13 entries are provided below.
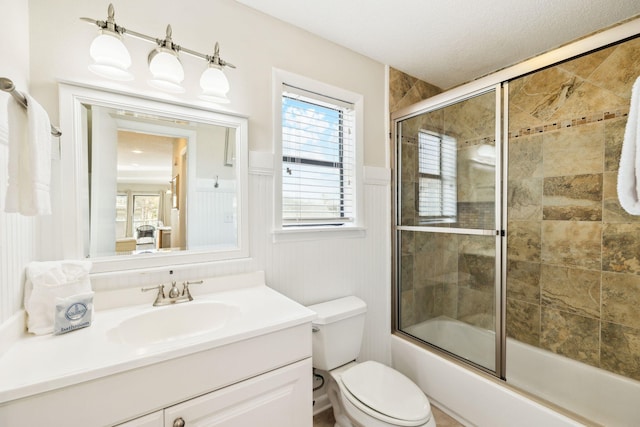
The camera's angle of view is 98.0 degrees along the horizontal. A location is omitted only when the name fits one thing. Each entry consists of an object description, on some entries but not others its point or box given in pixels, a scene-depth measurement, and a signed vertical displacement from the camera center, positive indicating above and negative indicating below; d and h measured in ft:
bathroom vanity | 2.30 -1.55
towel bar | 2.09 +0.97
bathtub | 4.68 -3.32
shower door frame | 4.99 -0.31
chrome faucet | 3.92 -1.23
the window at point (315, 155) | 5.41 +1.18
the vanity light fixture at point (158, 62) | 3.46 +2.02
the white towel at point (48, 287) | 2.99 -0.88
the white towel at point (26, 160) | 2.39 +0.44
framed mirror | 3.66 +0.45
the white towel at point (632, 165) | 2.92 +0.50
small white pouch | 2.98 -1.14
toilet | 3.97 -2.83
